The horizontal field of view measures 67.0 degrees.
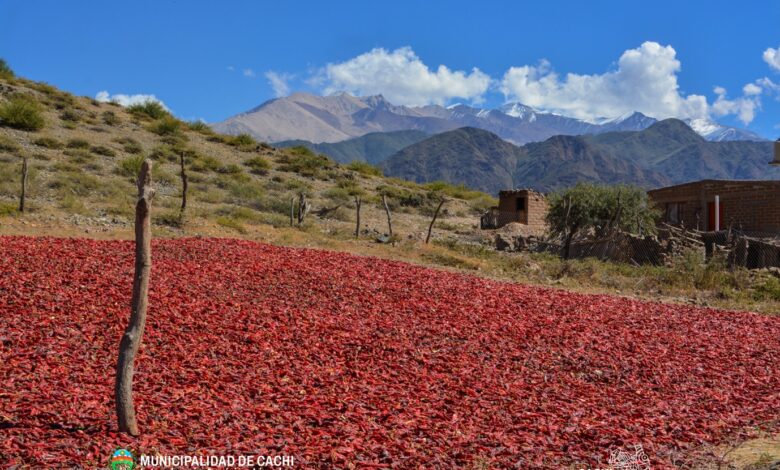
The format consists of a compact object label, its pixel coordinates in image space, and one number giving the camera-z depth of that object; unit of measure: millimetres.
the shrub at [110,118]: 33203
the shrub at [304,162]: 33875
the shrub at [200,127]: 38500
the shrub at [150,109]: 39191
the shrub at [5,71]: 35750
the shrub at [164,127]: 34094
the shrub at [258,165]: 31656
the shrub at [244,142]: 36781
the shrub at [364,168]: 40666
